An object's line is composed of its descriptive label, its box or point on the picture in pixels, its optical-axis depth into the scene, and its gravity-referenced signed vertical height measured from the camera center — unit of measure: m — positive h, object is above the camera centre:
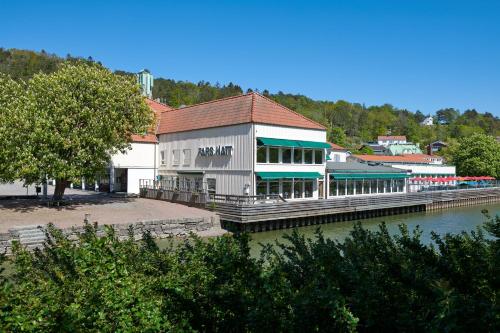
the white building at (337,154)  54.70 +3.57
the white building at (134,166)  37.19 +1.42
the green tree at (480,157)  64.38 +3.74
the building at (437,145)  134.98 +11.63
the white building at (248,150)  30.47 +2.41
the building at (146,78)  55.57 +13.17
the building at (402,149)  113.62 +8.95
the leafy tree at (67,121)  23.25 +3.46
